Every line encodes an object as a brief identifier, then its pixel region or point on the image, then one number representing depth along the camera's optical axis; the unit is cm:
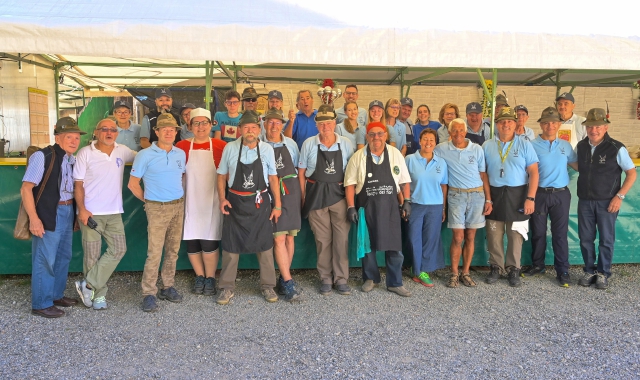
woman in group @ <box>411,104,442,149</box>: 549
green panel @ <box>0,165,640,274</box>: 448
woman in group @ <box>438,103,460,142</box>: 517
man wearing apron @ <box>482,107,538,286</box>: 448
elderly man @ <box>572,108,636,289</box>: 445
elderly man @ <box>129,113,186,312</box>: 387
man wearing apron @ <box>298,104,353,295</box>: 422
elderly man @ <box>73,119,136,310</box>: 381
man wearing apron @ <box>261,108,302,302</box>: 414
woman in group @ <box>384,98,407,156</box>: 487
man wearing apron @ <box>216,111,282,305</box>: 392
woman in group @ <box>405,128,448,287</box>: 441
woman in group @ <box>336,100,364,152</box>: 464
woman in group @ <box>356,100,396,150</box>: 452
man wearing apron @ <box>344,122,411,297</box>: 421
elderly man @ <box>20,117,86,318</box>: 359
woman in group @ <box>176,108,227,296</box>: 412
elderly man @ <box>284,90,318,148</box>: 490
